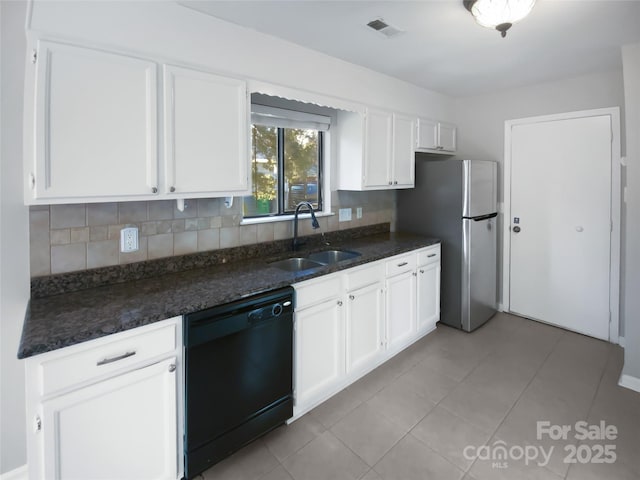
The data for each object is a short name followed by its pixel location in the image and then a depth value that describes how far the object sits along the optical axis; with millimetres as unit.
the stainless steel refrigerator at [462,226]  3277
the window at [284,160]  2680
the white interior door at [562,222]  3146
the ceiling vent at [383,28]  2086
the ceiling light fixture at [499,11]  1714
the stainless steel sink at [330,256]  2801
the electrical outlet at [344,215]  3256
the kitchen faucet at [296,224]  2637
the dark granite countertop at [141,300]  1311
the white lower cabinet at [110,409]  1266
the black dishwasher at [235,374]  1620
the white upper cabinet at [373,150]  2936
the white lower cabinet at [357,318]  2143
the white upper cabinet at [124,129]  1467
